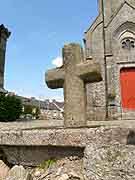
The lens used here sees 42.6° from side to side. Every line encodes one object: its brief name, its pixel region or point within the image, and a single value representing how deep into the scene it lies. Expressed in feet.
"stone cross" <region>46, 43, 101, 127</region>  7.74
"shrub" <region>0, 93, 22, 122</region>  29.64
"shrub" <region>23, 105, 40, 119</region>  51.38
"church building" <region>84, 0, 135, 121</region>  39.62
